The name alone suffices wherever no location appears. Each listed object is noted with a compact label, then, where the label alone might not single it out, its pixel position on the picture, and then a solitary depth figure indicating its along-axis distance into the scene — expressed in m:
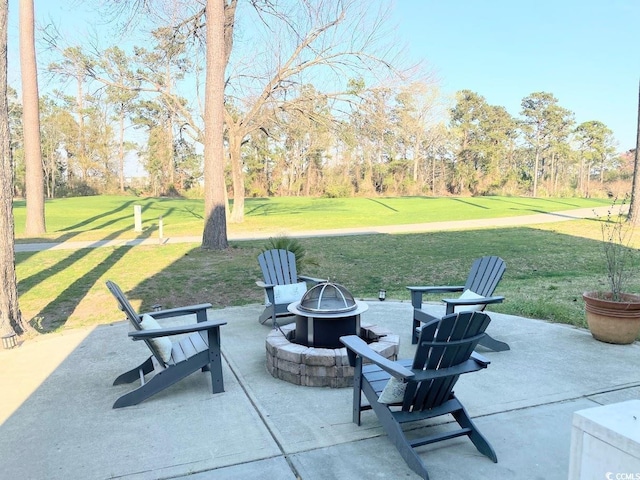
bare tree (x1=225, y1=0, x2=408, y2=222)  14.31
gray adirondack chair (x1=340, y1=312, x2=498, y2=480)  2.33
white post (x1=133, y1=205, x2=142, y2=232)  15.29
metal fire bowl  3.58
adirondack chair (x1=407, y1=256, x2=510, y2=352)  4.20
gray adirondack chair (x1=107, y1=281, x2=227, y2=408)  3.16
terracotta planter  4.36
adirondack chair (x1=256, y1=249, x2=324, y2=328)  5.03
